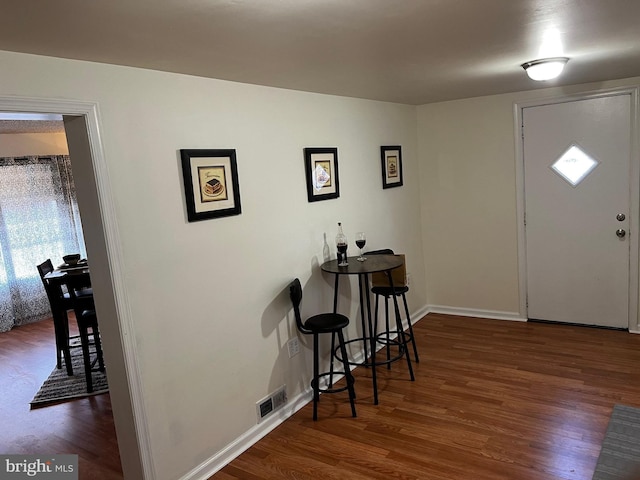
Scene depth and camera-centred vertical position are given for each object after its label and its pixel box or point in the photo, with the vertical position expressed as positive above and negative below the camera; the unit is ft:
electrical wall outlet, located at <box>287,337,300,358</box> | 10.71 -3.63
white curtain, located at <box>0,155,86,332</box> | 19.70 -0.80
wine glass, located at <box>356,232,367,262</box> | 11.90 -1.52
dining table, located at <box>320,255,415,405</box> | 10.66 -2.00
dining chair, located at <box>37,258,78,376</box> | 13.52 -3.08
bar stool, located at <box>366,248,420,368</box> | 12.07 -2.88
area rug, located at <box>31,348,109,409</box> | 12.48 -4.96
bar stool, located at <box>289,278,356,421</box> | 10.16 -3.09
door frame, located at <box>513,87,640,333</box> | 13.11 -0.98
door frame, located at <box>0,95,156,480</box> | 6.84 -1.13
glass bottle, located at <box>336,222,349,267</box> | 11.34 -1.59
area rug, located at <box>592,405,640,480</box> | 7.91 -5.21
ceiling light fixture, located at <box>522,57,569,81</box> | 9.29 +1.90
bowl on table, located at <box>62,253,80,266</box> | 15.16 -1.70
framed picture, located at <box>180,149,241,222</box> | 8.23 +0.19
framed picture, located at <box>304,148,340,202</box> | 11.12 +0.25
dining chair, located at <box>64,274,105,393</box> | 12.73 -2.93
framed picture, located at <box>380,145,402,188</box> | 14.23 +0.35
